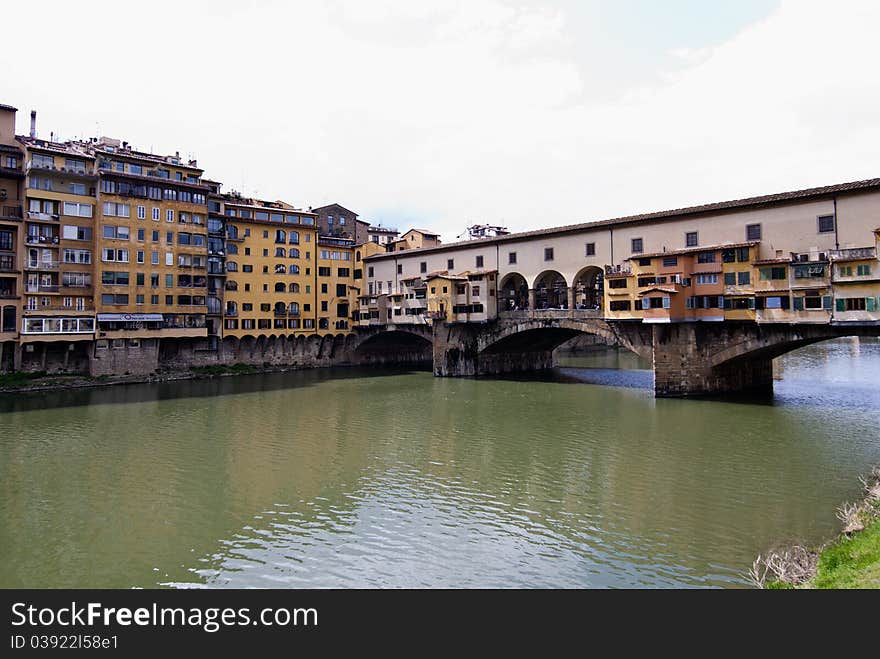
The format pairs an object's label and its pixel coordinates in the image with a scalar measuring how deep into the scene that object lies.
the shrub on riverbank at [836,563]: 10.20
